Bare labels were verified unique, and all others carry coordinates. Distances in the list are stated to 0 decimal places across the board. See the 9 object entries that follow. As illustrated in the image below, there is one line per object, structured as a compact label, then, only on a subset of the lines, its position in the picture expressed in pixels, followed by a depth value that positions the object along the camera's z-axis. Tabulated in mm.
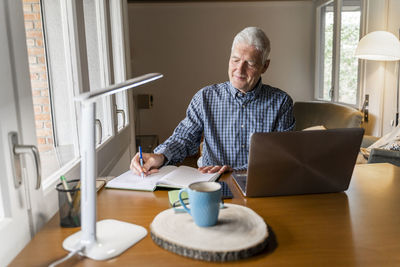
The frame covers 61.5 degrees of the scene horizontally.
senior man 1727
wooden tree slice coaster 688
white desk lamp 655
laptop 942
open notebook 1133
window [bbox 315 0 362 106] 3975
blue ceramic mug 759
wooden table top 696
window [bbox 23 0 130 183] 1232
